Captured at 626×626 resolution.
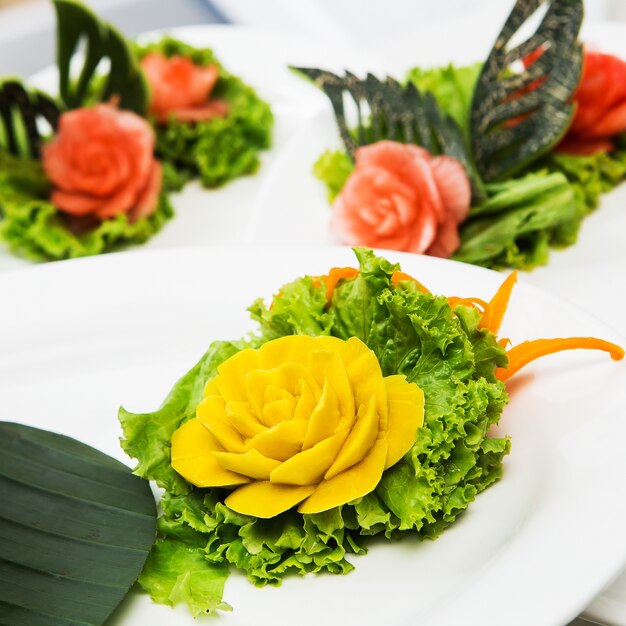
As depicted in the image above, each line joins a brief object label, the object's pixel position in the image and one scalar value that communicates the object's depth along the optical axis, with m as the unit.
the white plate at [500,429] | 0.52
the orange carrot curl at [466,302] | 0.59
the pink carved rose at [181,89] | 0.95
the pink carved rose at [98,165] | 0.85
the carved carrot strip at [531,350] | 0.58
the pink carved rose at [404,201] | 0.74
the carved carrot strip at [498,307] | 0.59
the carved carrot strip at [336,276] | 0.60
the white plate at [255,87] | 0.87
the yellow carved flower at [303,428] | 0.55
